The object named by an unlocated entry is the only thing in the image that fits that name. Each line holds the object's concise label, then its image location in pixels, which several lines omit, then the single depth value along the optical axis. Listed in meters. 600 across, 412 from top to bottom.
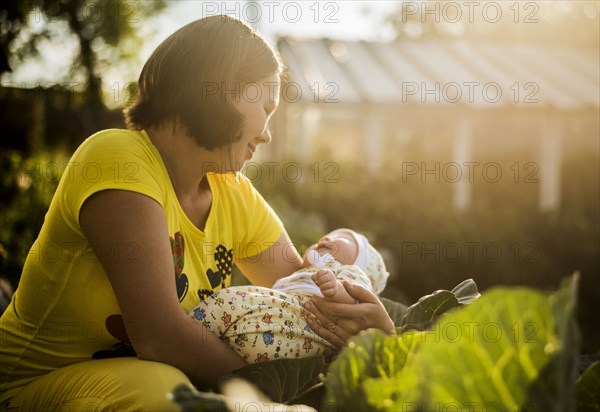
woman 1.79
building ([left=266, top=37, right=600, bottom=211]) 14.26
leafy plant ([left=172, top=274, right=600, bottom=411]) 0.71
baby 2.06
